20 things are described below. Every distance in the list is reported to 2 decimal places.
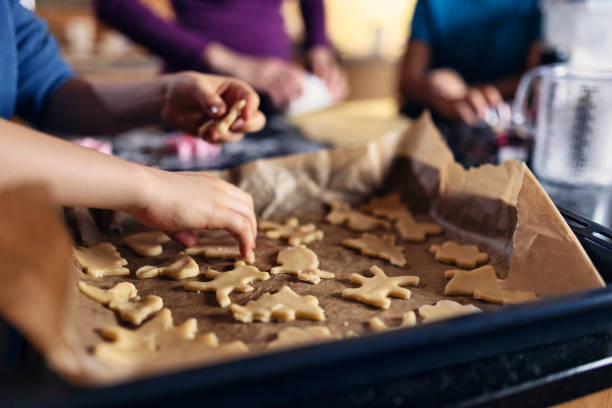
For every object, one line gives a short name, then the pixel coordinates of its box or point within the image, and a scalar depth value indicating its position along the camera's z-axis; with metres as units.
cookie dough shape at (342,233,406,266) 0.77
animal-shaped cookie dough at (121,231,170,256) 0.77
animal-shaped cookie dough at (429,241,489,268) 0.75
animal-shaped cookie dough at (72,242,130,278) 0.70
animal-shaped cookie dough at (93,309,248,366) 0.49
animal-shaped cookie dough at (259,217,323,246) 0.83
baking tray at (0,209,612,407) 0.36
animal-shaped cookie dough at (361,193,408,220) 0.94
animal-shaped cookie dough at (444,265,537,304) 0.64
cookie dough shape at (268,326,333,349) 0.54
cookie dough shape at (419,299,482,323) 0.60
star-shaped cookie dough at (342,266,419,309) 0.63
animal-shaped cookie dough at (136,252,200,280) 0.70
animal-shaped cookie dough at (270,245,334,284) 0.71
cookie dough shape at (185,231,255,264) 0.77
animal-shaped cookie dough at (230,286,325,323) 0.60
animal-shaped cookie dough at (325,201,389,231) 0.89
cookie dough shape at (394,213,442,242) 0.85
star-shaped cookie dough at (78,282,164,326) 0.59
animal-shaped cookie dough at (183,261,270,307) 0.65
